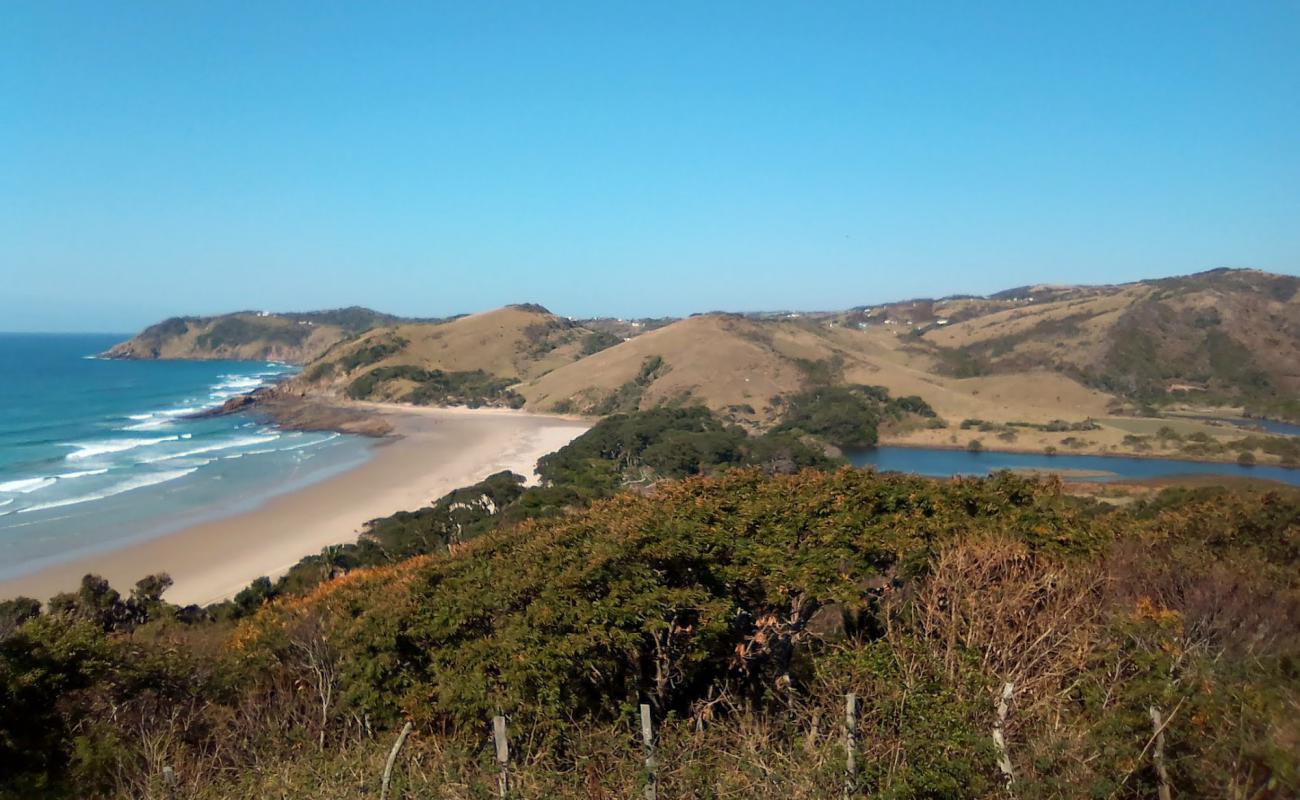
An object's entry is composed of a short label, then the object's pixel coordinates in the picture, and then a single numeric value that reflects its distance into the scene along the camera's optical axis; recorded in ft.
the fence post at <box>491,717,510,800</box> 18.35
